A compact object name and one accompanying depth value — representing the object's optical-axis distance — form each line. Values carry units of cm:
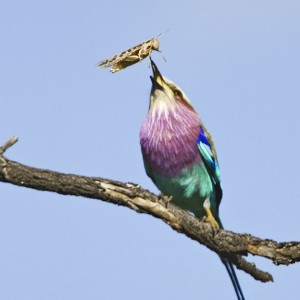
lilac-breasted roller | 1595
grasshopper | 1371
